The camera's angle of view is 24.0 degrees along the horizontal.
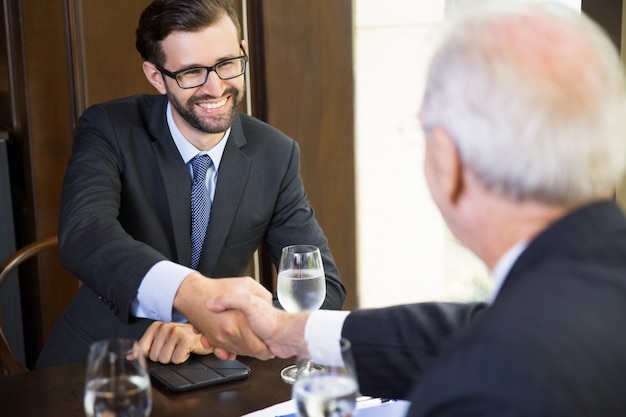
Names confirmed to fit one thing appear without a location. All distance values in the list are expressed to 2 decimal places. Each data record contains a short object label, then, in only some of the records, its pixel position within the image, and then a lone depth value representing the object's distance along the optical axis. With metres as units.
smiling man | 2.39
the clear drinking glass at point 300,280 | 2.08
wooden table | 1.93
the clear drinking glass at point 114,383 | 1.68
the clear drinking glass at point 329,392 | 1.59
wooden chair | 2.38
